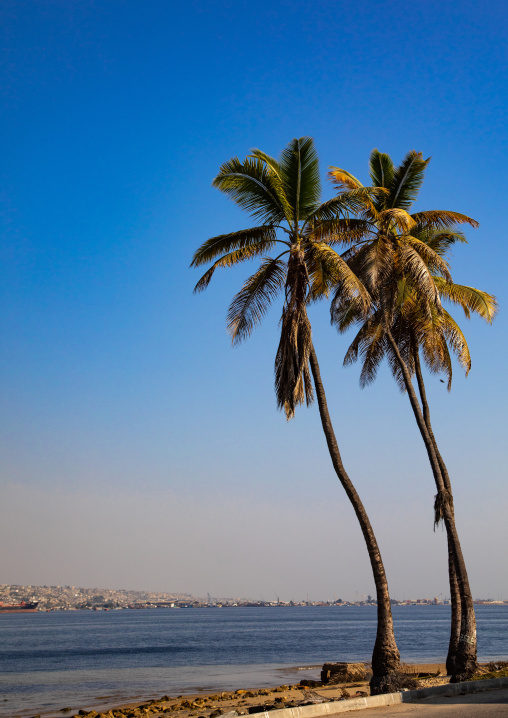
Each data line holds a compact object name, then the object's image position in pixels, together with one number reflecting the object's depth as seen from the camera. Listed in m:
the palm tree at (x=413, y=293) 16.67
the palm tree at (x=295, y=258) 15.48
